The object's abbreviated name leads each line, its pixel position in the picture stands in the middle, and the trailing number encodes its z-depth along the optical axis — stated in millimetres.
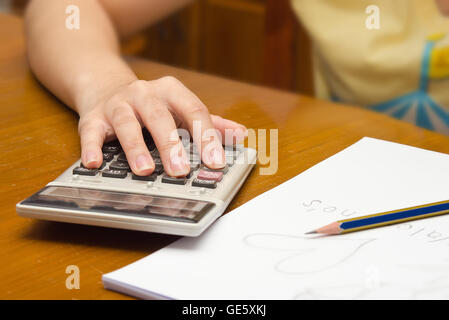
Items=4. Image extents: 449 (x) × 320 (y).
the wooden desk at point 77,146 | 512
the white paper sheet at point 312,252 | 488
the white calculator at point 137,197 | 522
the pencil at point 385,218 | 533
